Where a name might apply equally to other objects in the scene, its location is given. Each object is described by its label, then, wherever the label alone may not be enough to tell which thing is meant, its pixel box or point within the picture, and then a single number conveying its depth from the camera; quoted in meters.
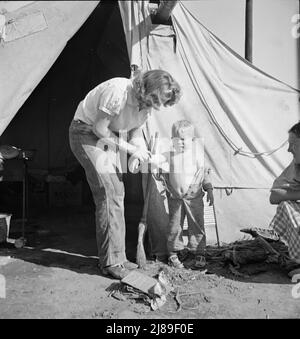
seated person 2.63
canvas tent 3.32
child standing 3.01
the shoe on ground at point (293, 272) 2.77
